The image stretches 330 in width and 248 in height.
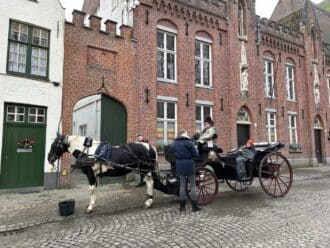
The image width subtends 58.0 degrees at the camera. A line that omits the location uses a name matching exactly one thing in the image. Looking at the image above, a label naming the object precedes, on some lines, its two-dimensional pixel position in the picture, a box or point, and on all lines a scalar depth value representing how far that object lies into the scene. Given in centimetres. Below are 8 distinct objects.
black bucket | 670
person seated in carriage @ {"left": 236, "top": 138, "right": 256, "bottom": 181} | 803
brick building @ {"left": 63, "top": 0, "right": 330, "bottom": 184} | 1226
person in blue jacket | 701
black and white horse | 721
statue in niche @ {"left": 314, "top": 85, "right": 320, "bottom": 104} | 2097
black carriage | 777
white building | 998
